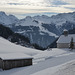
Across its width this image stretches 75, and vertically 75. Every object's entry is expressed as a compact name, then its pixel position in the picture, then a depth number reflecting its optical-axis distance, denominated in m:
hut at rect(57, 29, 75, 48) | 84.38
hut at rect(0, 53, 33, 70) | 33.59
